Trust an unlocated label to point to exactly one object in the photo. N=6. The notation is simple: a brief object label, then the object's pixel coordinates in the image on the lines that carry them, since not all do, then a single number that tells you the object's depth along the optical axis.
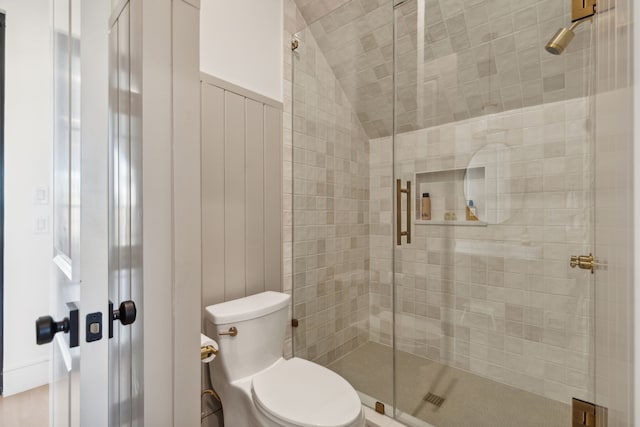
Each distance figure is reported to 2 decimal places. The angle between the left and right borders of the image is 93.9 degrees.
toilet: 1.06
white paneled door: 0.52
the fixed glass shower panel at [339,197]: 1.83
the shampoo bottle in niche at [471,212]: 1.56
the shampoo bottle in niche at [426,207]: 1.67
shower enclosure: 1.34
